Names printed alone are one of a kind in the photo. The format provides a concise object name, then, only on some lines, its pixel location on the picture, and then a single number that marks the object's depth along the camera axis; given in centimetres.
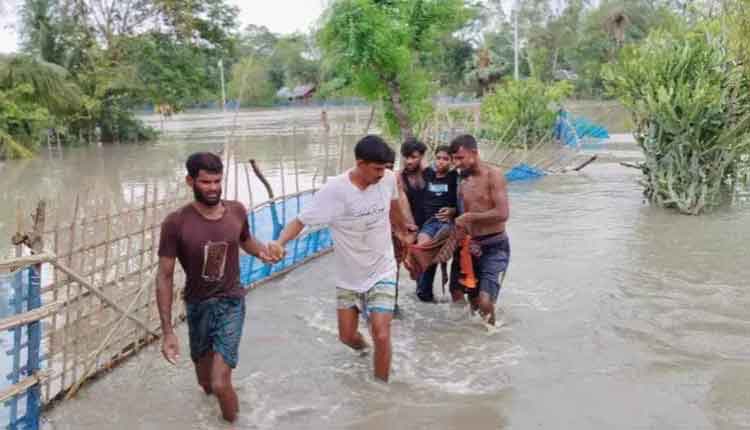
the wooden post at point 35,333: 344
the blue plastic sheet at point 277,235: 679
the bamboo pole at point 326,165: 806
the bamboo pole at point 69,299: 412
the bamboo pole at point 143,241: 501
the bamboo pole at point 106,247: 448
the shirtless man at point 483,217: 523
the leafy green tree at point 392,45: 1323
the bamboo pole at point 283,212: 734
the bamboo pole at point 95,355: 436
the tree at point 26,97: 1917
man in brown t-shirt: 353
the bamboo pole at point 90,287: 391
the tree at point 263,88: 5731
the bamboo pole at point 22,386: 328
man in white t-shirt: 410
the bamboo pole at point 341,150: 835
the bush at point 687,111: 965
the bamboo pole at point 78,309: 427
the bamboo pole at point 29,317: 316
